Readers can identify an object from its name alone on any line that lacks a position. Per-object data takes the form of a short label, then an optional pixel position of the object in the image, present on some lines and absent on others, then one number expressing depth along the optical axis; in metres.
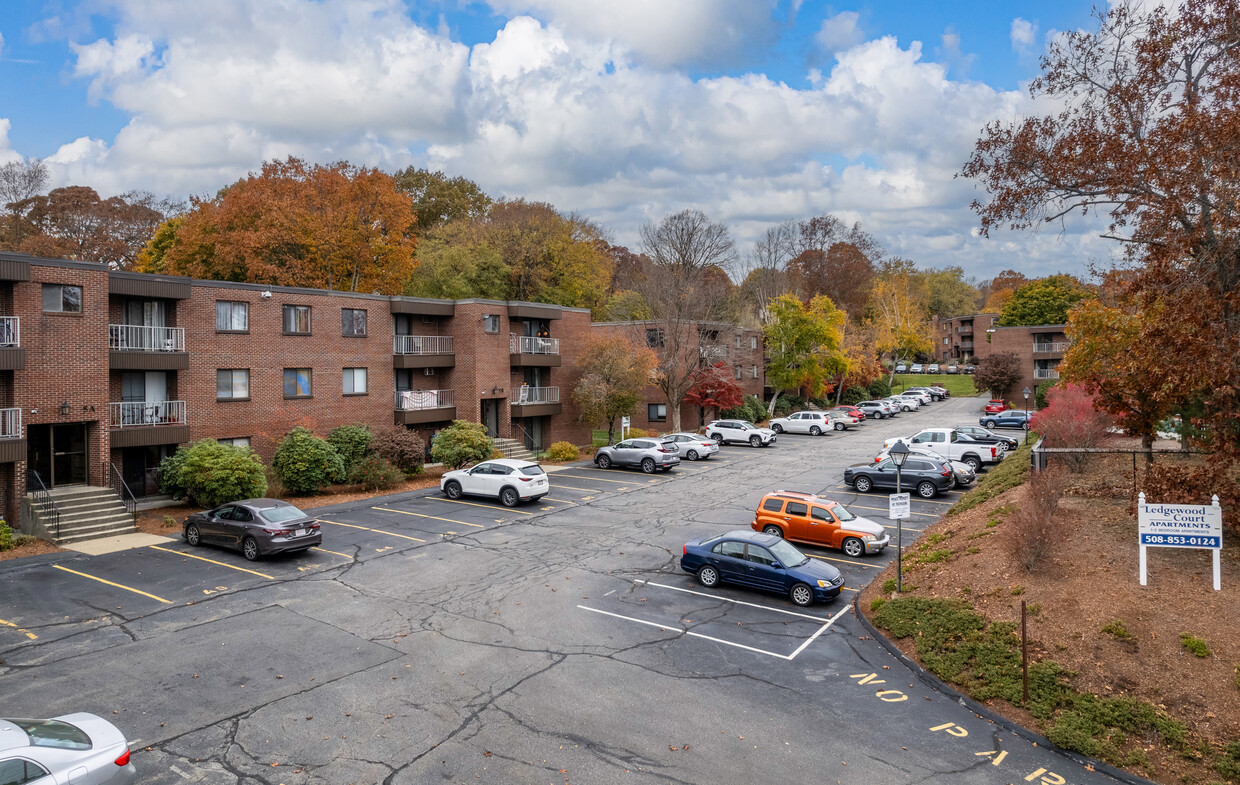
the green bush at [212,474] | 22.86
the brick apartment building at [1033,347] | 61.00
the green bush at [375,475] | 27.62
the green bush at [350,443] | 27.98
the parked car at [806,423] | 48.91
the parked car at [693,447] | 36.62
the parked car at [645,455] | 32.62
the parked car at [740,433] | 42.53
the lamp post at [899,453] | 16.02
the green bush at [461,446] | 30.20
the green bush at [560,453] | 36.16
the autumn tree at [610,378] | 38.75
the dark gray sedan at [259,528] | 17.88
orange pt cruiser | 19.14
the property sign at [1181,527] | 12.60
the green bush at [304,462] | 25.76
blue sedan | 15.34
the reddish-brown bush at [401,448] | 28.31
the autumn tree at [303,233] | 41.25
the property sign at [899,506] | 14.84
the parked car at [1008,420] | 46.38
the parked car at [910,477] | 26.31
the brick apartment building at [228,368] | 21.05
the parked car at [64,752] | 6.93
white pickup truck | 32.25
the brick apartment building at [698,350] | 46.91
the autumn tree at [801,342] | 53.47
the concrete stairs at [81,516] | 20.10
